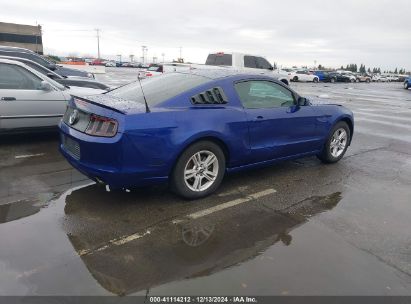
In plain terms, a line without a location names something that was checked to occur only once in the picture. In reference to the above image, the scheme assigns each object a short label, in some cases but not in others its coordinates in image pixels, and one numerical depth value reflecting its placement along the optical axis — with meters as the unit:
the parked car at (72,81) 10.19
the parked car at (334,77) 48.78
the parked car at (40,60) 14.15
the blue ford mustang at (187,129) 4.03
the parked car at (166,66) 18.88
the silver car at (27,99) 6.61
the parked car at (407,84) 36.30
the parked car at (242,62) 17.81
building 90.19
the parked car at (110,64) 82.41
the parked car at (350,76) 51.79
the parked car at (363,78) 56.26
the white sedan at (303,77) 44.56
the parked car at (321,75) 48.03
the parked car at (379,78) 64.92
